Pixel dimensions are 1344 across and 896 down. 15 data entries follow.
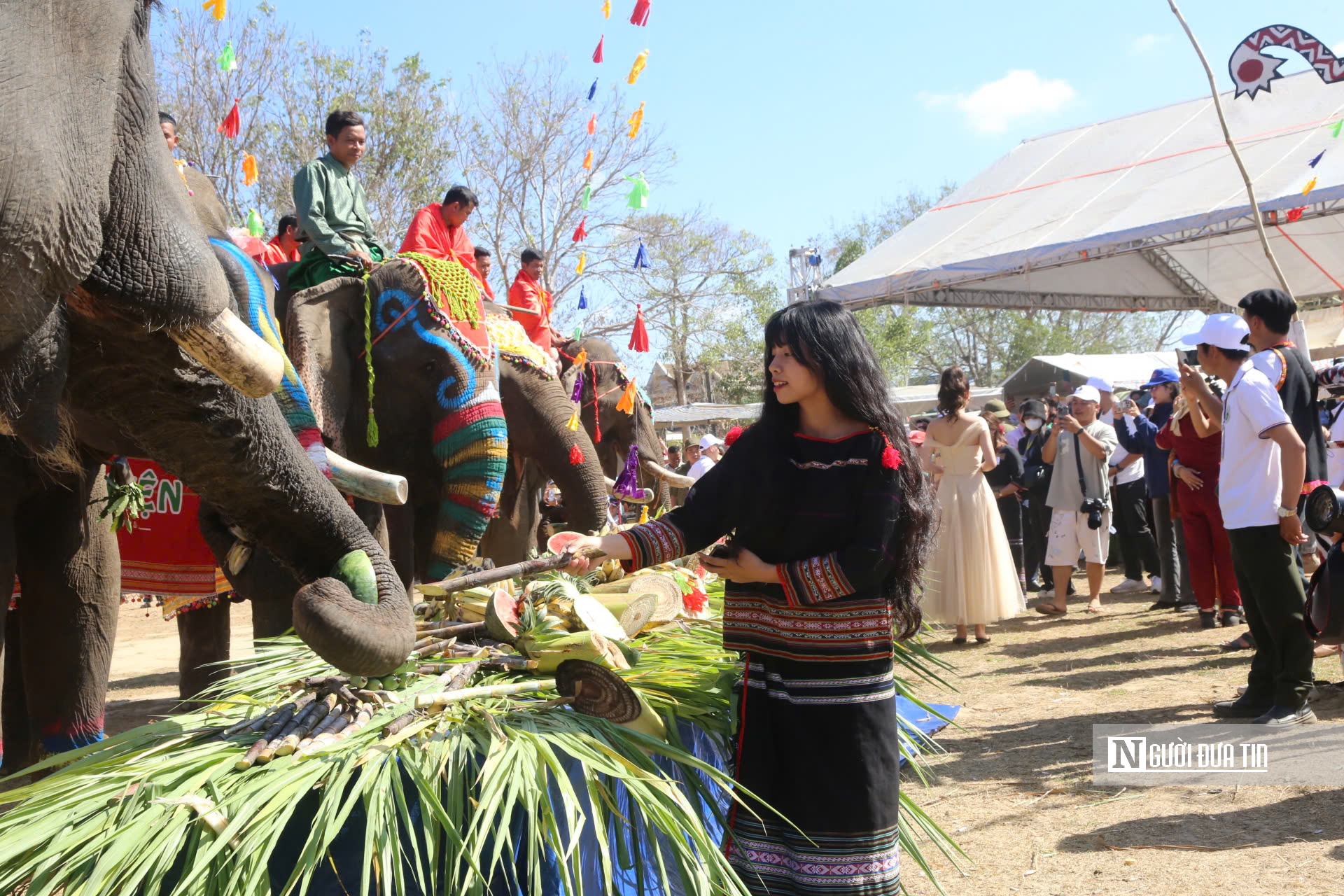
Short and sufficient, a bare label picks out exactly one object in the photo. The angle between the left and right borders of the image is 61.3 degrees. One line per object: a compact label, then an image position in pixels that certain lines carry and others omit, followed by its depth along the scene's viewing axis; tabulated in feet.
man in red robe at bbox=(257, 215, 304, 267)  20.58
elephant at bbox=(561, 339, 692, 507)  31.19
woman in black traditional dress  8.32
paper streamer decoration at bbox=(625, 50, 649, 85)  28.78
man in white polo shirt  15.83
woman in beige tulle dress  24.34
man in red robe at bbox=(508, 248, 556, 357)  26.94
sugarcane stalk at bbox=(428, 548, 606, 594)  10.30
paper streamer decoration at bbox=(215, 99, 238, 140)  40.65
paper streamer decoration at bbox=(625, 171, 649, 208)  33.51
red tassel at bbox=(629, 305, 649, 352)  34.37
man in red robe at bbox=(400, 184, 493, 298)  21.93
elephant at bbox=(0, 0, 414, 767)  5.57
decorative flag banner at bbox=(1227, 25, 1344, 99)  19.48
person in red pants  22.93
